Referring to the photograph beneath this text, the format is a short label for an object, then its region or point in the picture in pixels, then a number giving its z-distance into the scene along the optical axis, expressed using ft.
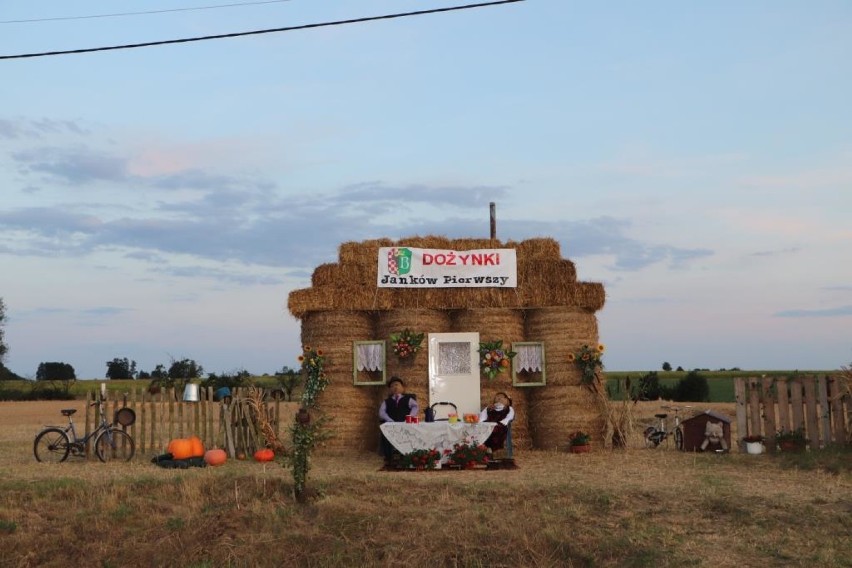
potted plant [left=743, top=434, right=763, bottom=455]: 58.85
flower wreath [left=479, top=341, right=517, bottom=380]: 60.80
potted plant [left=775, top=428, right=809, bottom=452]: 57.62
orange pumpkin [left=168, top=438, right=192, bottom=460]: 55.62
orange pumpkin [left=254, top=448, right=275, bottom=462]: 57.67
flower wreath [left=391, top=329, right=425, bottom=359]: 60.75
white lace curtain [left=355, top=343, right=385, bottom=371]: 61.82
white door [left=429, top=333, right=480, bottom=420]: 61.26
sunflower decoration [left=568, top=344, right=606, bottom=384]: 60.80
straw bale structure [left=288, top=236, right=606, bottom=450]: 60.95
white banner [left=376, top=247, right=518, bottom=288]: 62.34
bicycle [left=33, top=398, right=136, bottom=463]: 57.52
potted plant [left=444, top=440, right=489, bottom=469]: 51.49
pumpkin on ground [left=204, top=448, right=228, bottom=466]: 55.47
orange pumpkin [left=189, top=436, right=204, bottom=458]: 56.34
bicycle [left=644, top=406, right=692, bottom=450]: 64.13
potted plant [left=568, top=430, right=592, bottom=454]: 59.31
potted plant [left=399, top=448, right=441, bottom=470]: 51.29
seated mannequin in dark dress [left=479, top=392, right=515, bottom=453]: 54.03
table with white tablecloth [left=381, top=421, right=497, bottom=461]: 51.72
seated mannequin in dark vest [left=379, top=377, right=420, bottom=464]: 55.21
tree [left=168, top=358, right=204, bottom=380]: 134.62
